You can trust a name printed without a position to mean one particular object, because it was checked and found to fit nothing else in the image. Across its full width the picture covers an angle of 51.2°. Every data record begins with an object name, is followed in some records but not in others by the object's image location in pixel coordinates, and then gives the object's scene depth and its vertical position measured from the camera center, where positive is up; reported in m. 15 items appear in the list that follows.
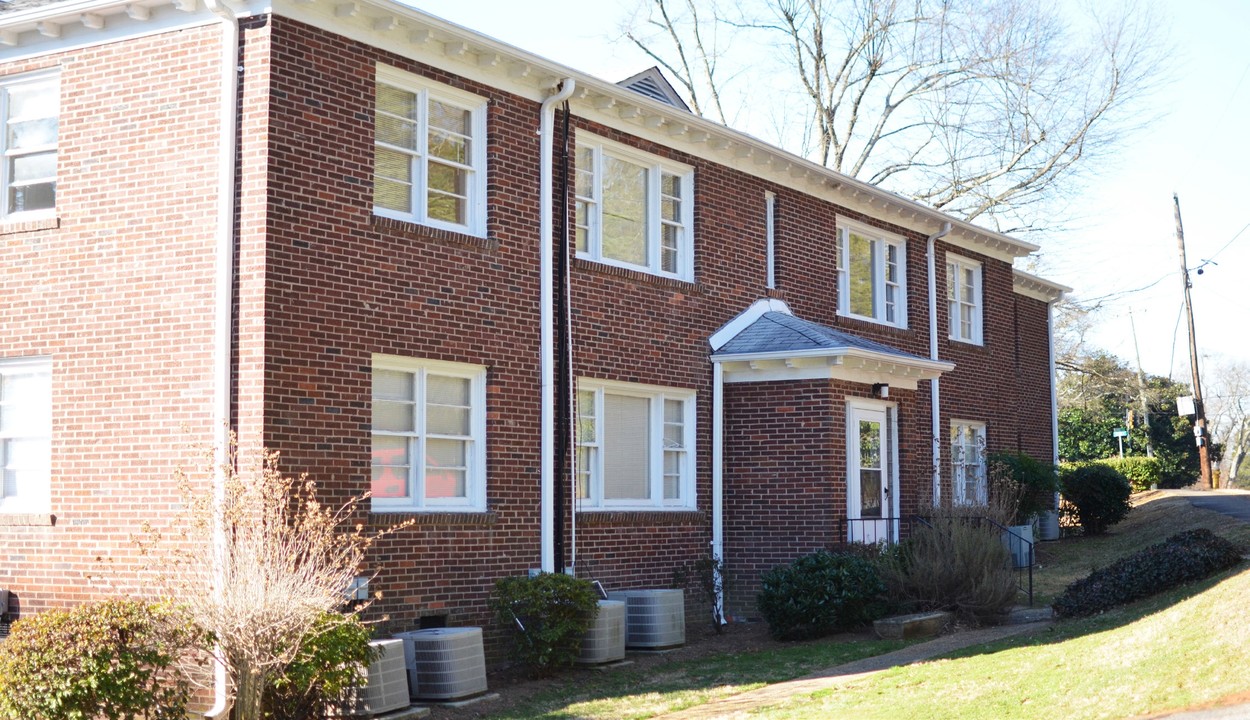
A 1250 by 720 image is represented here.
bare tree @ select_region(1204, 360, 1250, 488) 77.19 +3.47
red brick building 11.98 +1.70
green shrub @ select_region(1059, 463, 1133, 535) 26.72 -0.43
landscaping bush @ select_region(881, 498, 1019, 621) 15.59 -1.22
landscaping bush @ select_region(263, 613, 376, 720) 10.27 -1.54
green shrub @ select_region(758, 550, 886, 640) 15.06 -1.42
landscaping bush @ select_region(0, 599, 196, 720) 9.79 -1.40
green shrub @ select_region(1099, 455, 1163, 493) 36.94 +0.05
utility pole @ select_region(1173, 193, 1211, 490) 38.28 +1.86
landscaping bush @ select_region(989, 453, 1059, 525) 22.95 -0.10
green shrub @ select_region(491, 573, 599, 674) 12.87 -1.39
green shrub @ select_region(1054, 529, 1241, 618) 14.74 -1.16
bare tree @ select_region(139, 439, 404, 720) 10.08 -0.77
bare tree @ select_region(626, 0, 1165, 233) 32.25 +9.60
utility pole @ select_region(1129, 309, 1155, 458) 45.22 +2.48
